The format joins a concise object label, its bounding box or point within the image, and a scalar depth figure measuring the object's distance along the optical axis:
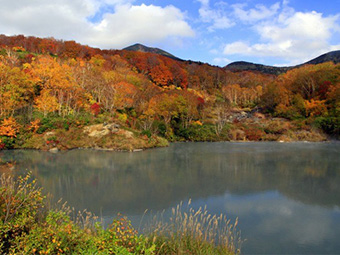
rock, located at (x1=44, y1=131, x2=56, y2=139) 22.23
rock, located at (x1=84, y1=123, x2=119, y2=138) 23.06
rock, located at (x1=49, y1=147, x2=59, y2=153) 20.40
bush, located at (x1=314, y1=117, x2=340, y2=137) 29.58
